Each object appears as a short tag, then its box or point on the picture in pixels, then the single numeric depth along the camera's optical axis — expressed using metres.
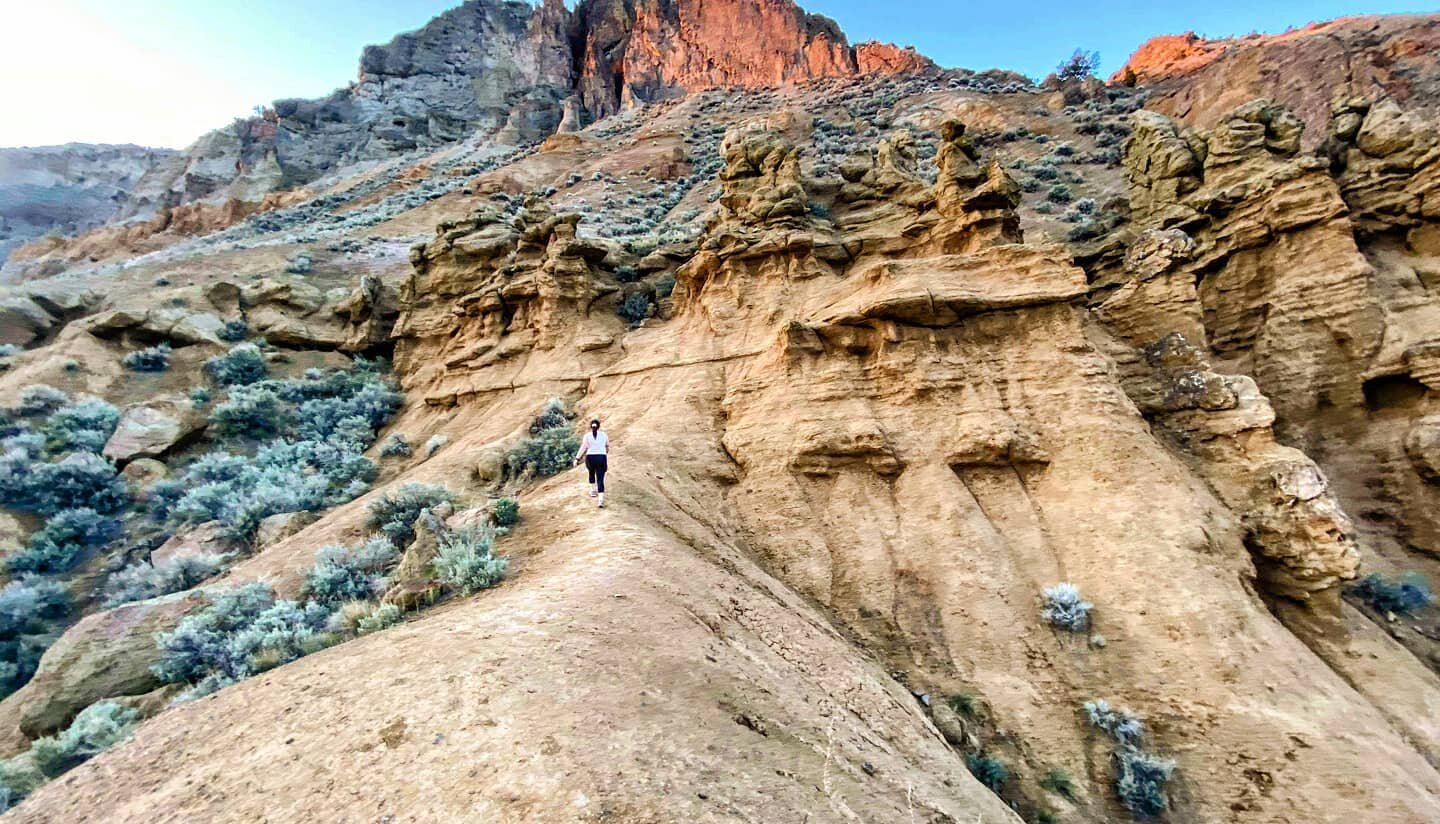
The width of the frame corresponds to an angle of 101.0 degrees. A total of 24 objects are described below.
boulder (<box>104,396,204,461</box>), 15.93
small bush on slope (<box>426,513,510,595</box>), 6.51
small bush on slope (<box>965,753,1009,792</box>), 7.04
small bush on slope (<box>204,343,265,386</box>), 19.06
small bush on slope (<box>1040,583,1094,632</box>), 8.66
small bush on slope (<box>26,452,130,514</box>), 13.98
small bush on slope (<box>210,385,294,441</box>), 17.39
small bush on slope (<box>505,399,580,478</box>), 11.85
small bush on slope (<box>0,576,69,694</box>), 9.69
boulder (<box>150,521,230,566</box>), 12.36
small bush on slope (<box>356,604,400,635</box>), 6.12
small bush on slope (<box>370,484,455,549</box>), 10.08
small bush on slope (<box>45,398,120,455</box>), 15.48
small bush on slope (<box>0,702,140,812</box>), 5.74
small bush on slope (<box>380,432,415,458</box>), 16.19
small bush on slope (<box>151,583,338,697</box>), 6.41
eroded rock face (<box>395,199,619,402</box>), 17.31
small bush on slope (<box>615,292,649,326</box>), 17.64
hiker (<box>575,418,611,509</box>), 8.46
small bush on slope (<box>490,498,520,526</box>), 8.27
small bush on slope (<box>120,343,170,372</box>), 18.95
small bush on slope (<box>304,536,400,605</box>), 8.09
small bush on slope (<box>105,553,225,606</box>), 11.05
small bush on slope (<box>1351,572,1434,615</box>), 10.61
